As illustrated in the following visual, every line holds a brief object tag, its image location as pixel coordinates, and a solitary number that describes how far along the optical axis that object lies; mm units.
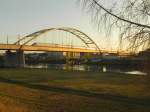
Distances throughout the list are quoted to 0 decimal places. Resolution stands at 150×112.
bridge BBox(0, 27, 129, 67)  42803
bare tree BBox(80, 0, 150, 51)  3050
